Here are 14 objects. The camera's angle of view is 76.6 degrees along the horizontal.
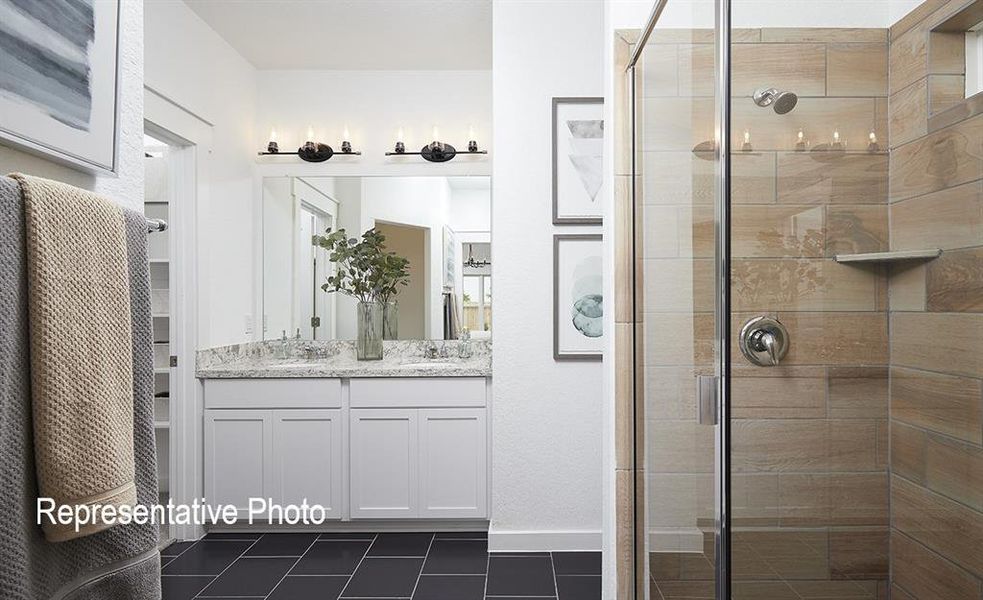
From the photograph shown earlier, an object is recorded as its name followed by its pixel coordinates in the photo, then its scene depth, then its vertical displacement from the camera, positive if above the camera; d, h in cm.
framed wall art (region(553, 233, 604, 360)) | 289 -2
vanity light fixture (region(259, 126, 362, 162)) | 355 +84
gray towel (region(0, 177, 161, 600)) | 68 -23
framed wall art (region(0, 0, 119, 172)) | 80 +31
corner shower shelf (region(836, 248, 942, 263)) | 84 +6
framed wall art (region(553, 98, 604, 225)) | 290 +63
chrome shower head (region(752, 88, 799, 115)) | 105 +34
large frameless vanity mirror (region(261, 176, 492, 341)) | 358 +28
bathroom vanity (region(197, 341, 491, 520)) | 304 -70
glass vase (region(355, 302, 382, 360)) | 350 -20
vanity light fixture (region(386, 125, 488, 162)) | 354 +83
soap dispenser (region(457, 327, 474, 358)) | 356 -30
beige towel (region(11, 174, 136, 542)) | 71 -7
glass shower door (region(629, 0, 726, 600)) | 125 -3
